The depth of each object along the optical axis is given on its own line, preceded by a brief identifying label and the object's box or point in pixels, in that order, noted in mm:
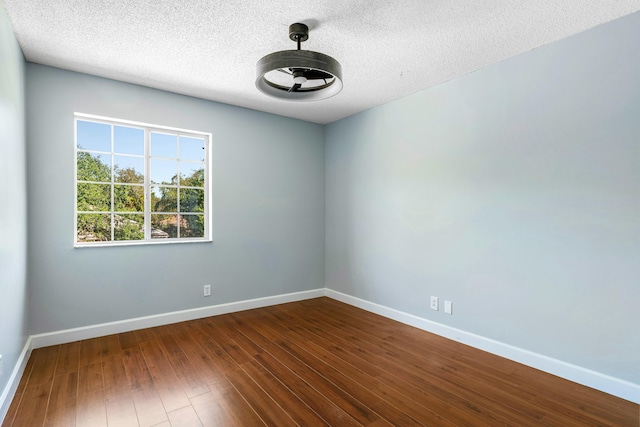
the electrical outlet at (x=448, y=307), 3199
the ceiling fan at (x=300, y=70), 1997
